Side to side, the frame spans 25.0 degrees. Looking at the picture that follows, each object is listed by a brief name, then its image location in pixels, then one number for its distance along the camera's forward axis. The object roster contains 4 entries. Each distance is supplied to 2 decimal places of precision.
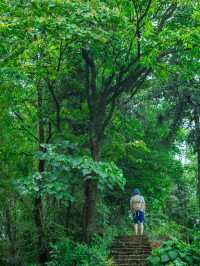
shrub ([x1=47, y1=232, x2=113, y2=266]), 11.42
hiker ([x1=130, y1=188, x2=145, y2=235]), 14.31
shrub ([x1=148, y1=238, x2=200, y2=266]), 11.16
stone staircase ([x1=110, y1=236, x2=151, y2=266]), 12.12
